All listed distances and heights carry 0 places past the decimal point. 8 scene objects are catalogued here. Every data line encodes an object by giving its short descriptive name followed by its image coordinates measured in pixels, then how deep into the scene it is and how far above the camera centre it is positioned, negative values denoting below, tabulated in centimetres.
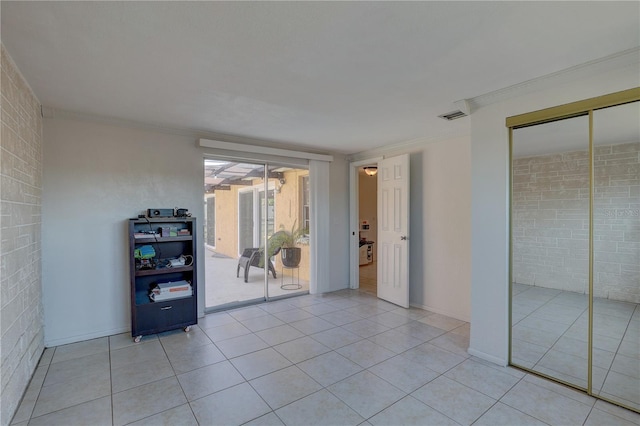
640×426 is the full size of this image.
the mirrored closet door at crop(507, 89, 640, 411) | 217 -29
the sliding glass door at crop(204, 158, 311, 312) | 440 -29
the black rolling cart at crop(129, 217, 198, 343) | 317 -74
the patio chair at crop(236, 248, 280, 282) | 478 -76
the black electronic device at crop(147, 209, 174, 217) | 337 -1
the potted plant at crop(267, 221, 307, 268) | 489 -56
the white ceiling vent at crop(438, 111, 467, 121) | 305 +99
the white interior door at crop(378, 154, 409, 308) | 425 -28
